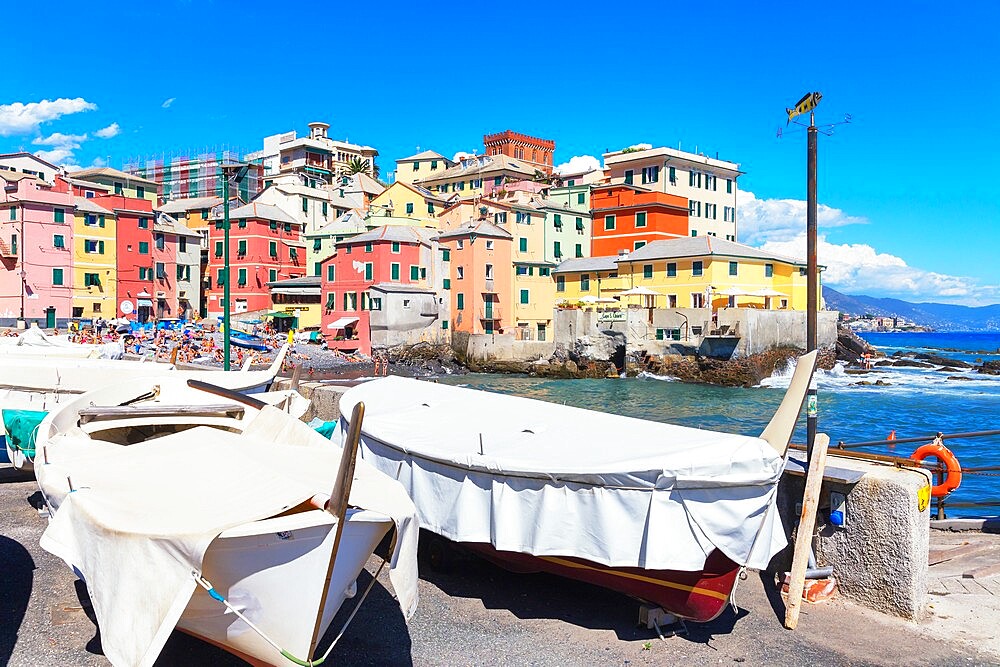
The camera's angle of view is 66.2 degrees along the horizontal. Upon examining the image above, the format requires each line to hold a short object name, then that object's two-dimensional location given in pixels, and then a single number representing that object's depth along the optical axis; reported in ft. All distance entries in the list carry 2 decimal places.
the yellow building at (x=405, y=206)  234.17
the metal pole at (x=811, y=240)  30.40
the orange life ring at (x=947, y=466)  34.60
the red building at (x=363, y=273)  195.83
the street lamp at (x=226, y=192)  57.96
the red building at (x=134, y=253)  207.41
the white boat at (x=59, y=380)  46.01
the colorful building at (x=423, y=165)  331.36
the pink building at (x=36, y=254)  187.42
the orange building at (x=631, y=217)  222.69
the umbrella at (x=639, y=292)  185.06
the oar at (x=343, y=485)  16.65
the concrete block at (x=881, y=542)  23.75
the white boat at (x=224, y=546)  16.55
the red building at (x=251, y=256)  225.35
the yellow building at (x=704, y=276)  183.11
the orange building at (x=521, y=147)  317.22
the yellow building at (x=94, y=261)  197.16
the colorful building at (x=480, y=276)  200.85
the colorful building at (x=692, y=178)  246.06
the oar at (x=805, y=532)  23.39
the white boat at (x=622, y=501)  21.61
